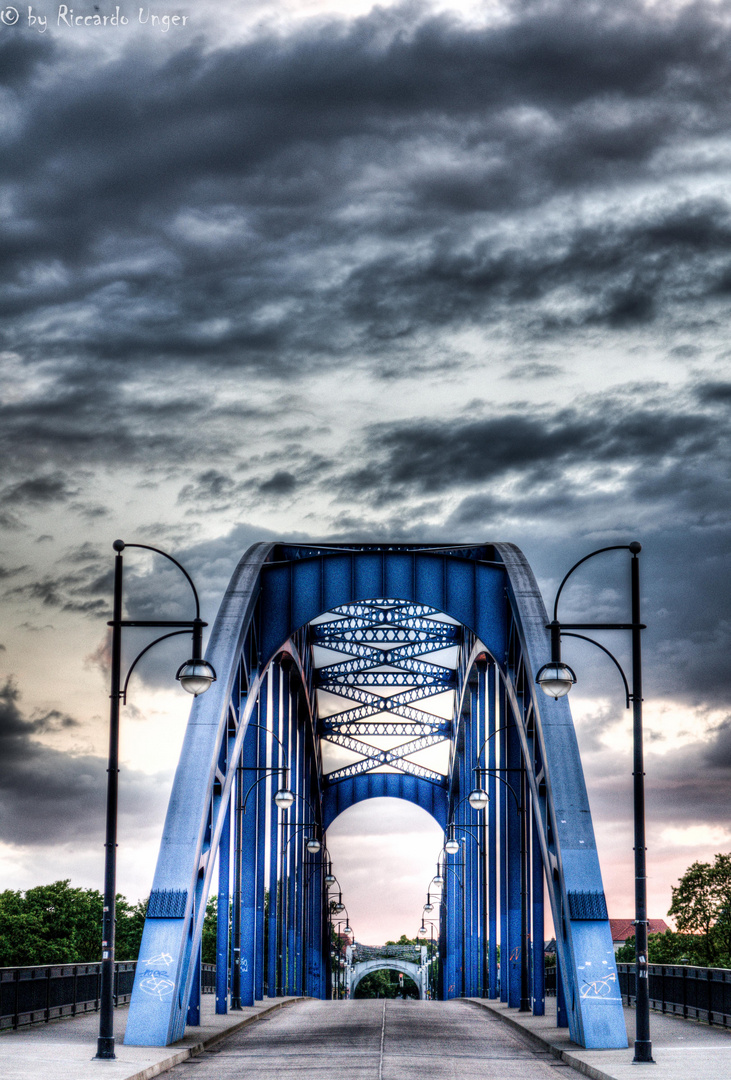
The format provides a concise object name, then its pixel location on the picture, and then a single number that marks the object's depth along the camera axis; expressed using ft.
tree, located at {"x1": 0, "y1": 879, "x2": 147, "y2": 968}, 263.70
